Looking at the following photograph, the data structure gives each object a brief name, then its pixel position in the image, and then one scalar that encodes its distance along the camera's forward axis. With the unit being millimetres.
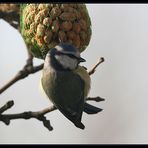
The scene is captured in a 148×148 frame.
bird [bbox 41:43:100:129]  4703
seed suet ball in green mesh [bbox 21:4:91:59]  4680
